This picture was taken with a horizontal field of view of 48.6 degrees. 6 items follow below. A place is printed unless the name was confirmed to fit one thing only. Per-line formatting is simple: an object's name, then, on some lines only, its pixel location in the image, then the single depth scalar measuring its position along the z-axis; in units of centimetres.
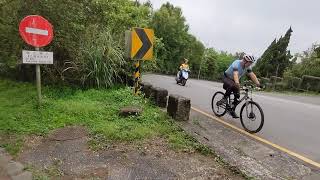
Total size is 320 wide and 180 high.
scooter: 1919
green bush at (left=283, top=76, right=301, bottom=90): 2641
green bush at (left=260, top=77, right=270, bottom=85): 2892
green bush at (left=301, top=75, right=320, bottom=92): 2475
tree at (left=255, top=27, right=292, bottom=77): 4514
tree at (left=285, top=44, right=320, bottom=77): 2854
